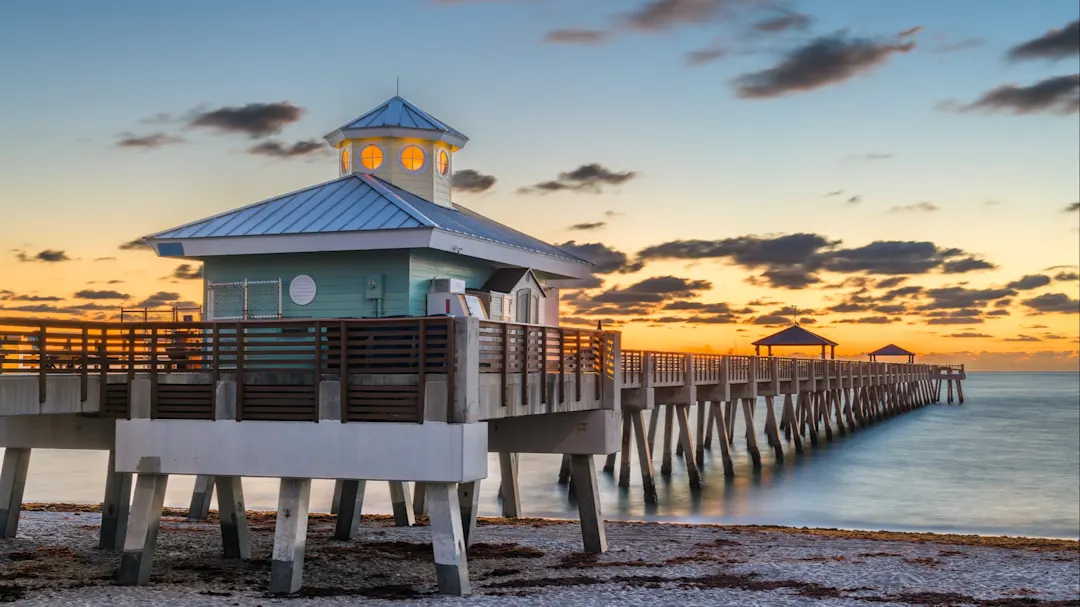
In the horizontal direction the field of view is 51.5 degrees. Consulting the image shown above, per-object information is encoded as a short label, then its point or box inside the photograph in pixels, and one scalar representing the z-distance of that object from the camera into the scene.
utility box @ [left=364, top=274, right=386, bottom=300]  18.81
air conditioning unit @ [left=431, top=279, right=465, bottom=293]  19.12
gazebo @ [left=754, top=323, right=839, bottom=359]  69.25
